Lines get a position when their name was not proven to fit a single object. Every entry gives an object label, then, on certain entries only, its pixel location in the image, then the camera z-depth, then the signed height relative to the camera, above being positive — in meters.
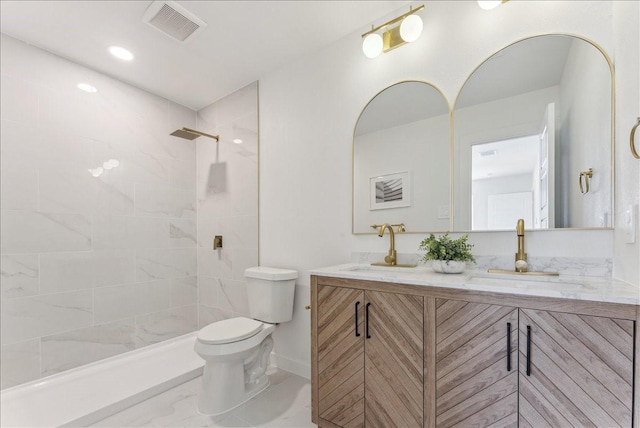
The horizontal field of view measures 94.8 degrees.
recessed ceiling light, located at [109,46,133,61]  2.14 +1.21
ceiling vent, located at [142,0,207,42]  1.75 +1.23
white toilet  1.76 -0.80
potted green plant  1.41 -0.20
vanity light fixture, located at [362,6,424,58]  1.69 +1.07
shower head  2.60 +0.74
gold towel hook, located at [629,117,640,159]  0.95 +0.23
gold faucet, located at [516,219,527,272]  1.37 -0.18
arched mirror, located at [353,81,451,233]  1.68 +0.34
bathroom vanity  0.92 -0.52
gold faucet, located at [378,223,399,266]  1.76 -0.21
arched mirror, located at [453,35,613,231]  1.29 +0.37
